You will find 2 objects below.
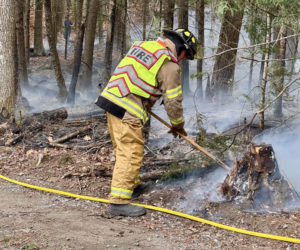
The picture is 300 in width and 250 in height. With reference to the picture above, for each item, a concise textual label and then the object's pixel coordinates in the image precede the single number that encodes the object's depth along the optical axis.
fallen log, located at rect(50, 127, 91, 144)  7.09
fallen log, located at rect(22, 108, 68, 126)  7.82
